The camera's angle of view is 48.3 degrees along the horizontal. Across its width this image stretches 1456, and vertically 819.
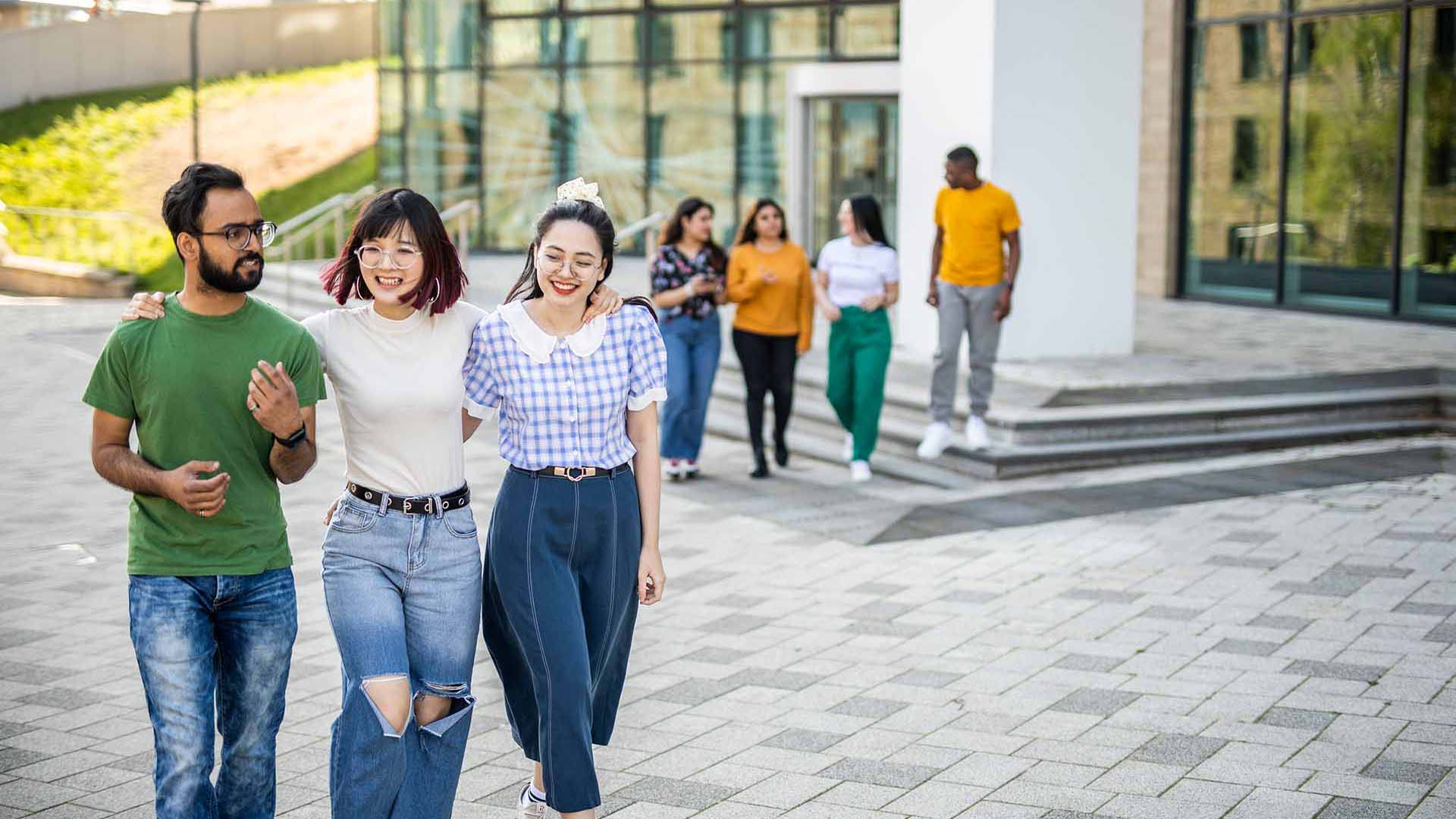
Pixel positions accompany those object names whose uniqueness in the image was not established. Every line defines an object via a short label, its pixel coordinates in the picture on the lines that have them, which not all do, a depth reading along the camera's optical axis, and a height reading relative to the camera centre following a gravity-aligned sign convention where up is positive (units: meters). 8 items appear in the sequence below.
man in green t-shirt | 3.57 -0.49
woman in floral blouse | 10.03 -0.60
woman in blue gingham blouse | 3.96 -0.67
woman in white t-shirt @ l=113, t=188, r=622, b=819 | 3.72 -0.71
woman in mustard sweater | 10.01 -0.49
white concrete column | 12.82 +0.78
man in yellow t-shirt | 9.99 -0.29
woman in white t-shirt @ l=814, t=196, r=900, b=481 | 9.90 -0.43
